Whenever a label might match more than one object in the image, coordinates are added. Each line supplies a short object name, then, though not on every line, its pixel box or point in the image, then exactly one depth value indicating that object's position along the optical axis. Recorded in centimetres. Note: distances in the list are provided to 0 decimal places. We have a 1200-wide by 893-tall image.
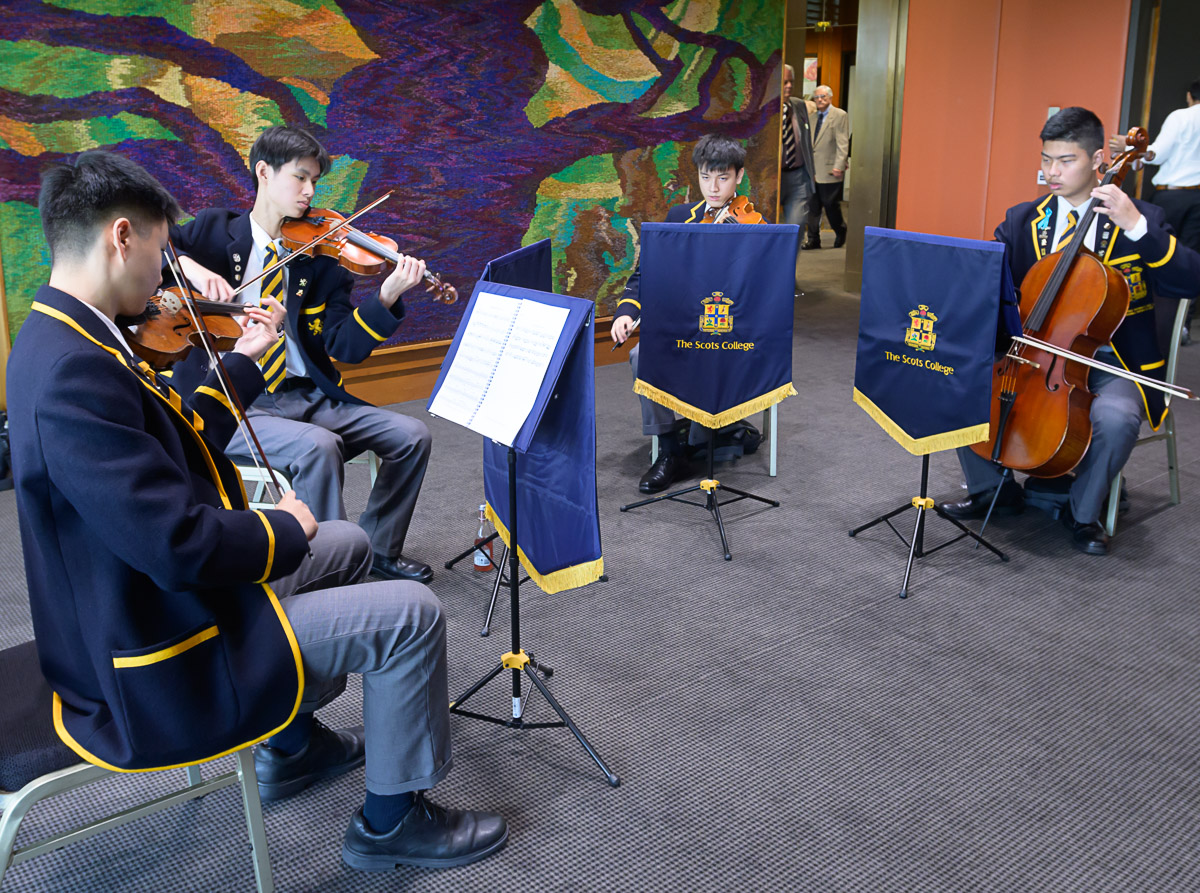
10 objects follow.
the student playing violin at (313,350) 273
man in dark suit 719
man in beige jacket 902
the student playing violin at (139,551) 133
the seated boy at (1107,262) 298
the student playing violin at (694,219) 362
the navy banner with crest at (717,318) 316
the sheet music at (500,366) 188
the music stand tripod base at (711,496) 330
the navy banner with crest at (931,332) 277
